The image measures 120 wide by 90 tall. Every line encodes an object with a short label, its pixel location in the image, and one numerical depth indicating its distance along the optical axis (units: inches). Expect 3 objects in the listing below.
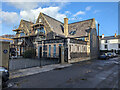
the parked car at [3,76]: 248.5
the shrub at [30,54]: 1001.5
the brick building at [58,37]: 813.6
